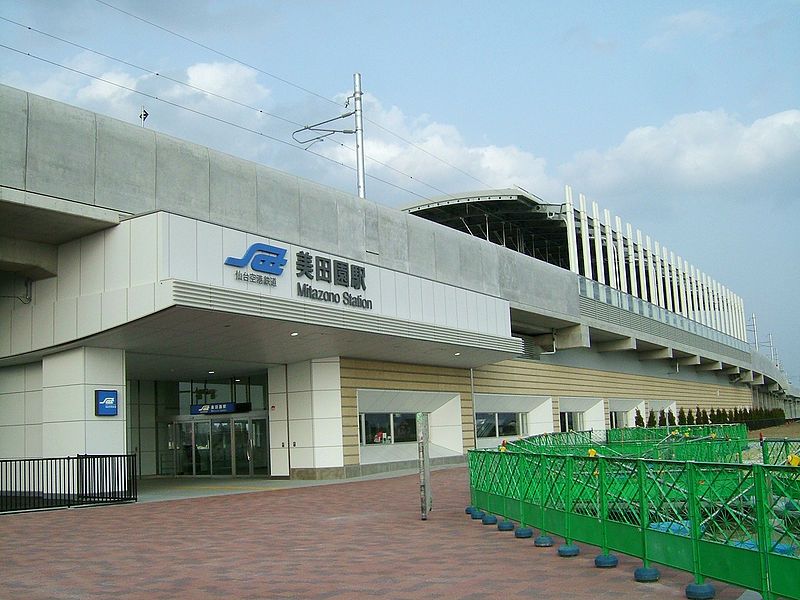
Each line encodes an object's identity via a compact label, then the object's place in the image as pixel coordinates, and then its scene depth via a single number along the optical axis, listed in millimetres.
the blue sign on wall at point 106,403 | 19641
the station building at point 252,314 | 18266
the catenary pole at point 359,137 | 31473
